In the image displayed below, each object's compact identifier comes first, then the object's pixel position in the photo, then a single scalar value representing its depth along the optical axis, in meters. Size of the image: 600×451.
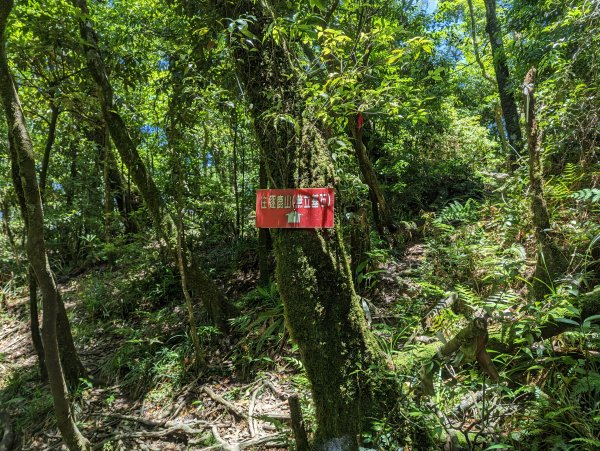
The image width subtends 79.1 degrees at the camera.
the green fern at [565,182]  3.34
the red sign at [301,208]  2.20
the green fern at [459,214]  4.65
